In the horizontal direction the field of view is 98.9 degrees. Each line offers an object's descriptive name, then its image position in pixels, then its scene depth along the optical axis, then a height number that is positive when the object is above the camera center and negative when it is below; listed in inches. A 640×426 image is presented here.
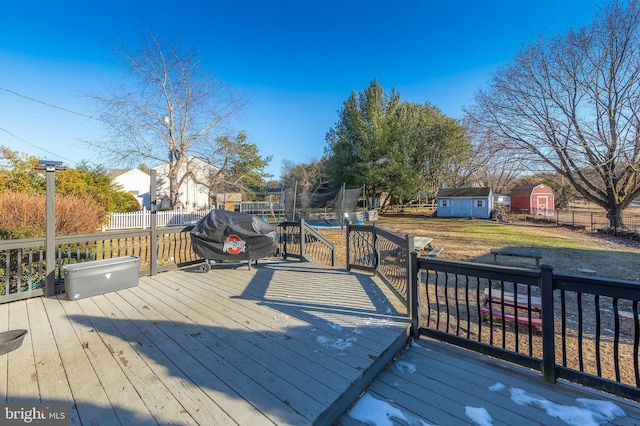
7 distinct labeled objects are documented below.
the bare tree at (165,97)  521.0 +247.8
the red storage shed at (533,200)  1117.6 +59.1
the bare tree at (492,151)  536.1 +127.9
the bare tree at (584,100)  446.3 +204.8
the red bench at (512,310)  152.6 -56.6
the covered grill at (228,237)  178.5 -13.5
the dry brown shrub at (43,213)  189.6 +3.9
